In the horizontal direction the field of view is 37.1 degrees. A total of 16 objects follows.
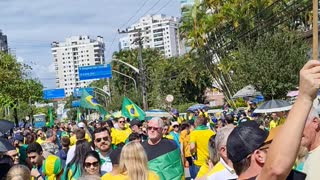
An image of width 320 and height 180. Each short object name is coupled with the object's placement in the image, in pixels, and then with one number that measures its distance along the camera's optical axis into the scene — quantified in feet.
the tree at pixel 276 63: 77.94
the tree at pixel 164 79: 151.40
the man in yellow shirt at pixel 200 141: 27.12
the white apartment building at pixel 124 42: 480.71
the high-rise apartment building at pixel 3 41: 406.63
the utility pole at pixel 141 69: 101.27
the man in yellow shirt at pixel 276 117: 39.55
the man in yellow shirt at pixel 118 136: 30.31
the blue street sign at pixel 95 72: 126.03
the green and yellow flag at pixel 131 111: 51.02
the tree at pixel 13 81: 115.81
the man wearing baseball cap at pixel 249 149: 8.37
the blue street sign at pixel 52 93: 198.98
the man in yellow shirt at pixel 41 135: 41.05
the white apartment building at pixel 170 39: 476.56
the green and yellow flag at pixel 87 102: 64.52
